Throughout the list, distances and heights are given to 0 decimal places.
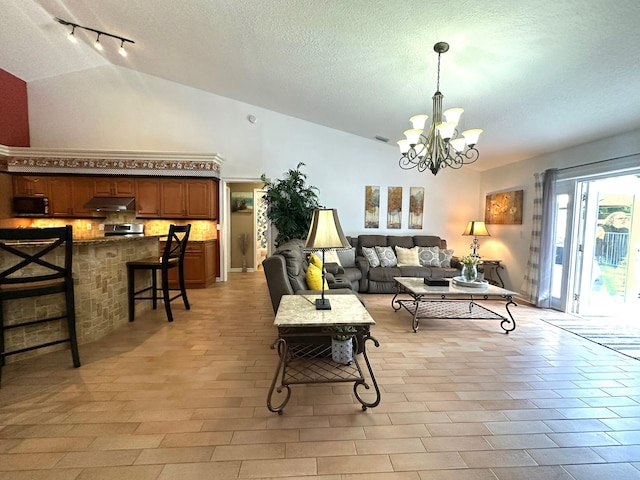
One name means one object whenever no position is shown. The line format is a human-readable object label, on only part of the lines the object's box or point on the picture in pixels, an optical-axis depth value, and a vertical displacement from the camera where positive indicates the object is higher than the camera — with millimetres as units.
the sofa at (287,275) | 2607 -526
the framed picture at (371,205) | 6121 +371
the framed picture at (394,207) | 6129 +335
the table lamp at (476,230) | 5383 -115
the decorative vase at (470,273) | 3738 -651
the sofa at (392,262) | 5031 -737
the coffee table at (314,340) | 1861 -947
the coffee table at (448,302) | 3440 -1240
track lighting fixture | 4340 +2890
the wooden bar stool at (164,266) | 3508 -595
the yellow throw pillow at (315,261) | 3096 -439
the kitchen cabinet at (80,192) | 5391 +487
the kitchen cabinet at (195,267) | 5273 -888
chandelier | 2713 +881
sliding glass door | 3932 -296
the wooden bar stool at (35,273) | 2162 -482
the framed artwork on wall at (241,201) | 7145 +470
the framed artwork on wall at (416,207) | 6133 +346
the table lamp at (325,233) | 2027 -84
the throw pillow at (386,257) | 5330 -655
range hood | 5172 +262
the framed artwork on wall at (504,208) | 4957 +301
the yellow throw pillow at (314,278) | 2975 -597
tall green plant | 5449 +286
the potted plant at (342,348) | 2288 -1026
